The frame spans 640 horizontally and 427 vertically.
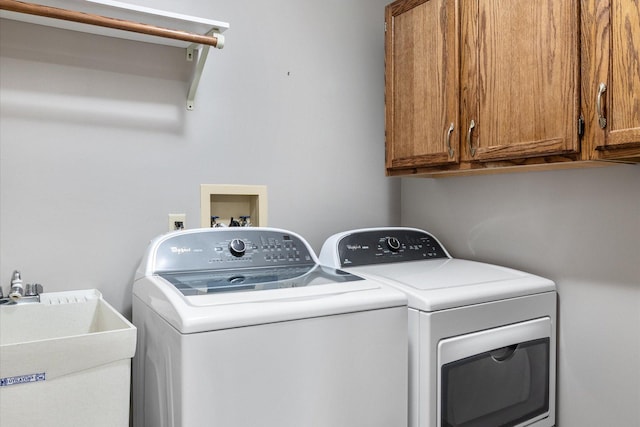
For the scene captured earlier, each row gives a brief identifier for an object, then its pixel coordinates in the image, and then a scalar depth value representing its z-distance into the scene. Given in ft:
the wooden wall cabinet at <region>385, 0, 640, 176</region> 3.98
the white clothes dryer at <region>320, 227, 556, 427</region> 4.29
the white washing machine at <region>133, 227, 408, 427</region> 3.26
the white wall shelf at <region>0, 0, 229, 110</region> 4.39
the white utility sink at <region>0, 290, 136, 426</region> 3.12
